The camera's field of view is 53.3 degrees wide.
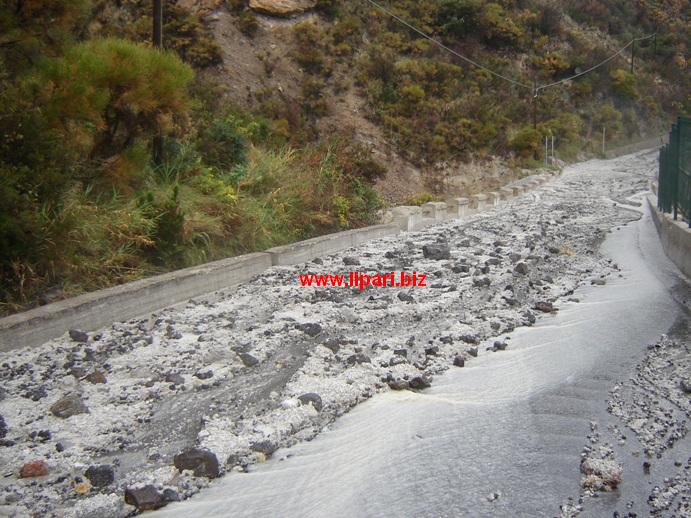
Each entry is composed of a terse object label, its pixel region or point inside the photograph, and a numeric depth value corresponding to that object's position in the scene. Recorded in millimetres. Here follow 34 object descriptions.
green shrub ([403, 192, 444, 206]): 15433
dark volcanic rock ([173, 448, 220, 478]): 3797
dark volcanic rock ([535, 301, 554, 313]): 7090
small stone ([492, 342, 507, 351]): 5945
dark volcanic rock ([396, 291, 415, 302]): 7434
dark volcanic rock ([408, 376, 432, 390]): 5051
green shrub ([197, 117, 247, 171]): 11094
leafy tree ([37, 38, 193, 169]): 7426
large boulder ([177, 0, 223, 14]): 24031
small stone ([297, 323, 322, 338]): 6223
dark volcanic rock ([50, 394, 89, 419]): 4434
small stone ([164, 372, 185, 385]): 4996
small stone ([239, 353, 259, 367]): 5438
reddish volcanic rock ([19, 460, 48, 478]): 3715
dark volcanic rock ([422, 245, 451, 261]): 9859
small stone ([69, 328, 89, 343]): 5844
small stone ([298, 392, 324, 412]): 4648
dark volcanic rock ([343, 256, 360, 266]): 9273
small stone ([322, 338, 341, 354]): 5737
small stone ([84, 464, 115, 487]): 3670
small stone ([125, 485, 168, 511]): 3471
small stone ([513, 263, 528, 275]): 8703
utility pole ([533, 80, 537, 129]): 31666
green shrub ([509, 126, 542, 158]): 27006
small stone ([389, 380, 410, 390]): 5043
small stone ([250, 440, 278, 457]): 4086
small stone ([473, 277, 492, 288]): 8039
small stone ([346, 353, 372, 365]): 5430
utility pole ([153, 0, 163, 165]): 9523
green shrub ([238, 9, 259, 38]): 24984
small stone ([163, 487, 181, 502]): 3557
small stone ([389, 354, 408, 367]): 5434
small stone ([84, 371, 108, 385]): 4988
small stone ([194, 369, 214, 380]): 5091
